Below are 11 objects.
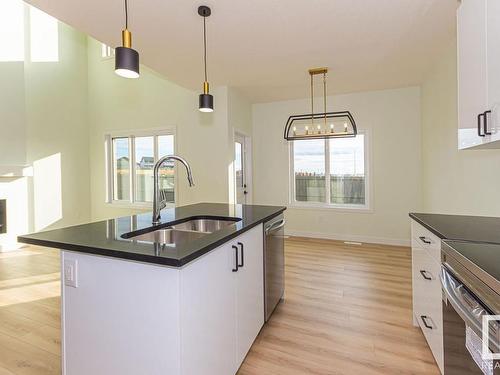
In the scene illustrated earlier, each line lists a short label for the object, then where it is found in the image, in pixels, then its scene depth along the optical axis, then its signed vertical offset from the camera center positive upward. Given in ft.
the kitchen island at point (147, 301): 3.80 -1.83
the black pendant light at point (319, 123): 14.88 +3.91
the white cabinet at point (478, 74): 4.23 +1.92
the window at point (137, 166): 17.34 +1.37
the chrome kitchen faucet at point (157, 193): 6.25 -0.18
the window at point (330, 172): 16.56 +0.74
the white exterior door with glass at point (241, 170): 17.27 +1.00
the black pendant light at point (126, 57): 4.83 +2.36
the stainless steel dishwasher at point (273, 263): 7.19 -2.29
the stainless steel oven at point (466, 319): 2.97 -1.75
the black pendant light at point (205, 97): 7.65 +2.67
